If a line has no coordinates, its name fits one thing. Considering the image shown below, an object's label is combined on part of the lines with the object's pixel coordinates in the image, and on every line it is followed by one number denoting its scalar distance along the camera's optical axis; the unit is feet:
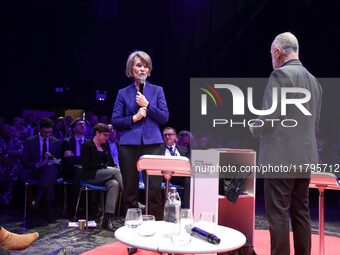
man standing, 8.05
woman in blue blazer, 9.85
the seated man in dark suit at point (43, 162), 16.29
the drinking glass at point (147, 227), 6.94
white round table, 6.18
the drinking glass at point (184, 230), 6.39
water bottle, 7.77
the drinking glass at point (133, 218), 7.41
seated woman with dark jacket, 15.43
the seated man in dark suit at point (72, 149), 16.90
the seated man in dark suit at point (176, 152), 17.10
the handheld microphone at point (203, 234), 6.45
